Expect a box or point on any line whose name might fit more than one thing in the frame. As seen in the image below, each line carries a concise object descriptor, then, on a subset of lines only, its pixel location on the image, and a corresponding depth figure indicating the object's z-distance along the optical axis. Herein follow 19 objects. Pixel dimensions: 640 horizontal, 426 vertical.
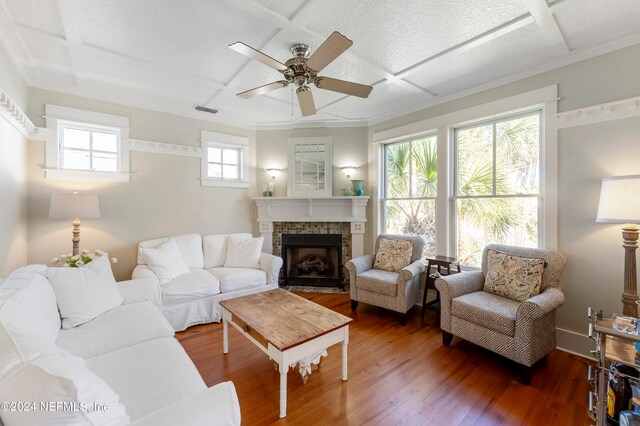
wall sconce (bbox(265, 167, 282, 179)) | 4.50
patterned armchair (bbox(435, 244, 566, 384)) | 2.05
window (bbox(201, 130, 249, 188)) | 4.11
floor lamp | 1.86
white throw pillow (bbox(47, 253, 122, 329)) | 1.90
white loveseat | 2.93
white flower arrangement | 2.61
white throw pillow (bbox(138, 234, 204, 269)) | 3.49
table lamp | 2.73
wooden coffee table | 1.73
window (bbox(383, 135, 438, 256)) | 3.70
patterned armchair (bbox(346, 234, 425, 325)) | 3.02
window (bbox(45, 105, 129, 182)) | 3.05
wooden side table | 3.08
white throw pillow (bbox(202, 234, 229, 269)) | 3.75
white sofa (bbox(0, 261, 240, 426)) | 0.77
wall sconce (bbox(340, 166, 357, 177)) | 4.35
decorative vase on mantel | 4.18
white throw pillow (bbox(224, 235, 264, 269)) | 3.71
